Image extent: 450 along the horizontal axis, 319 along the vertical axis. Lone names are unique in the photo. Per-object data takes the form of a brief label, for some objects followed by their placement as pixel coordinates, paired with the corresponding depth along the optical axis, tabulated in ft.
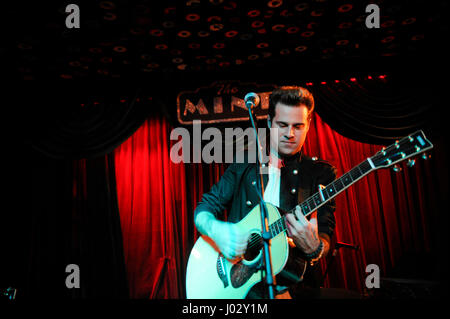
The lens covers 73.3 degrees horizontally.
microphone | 6.33
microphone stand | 5.12
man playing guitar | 6.52
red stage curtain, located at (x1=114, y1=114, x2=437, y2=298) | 14.58
